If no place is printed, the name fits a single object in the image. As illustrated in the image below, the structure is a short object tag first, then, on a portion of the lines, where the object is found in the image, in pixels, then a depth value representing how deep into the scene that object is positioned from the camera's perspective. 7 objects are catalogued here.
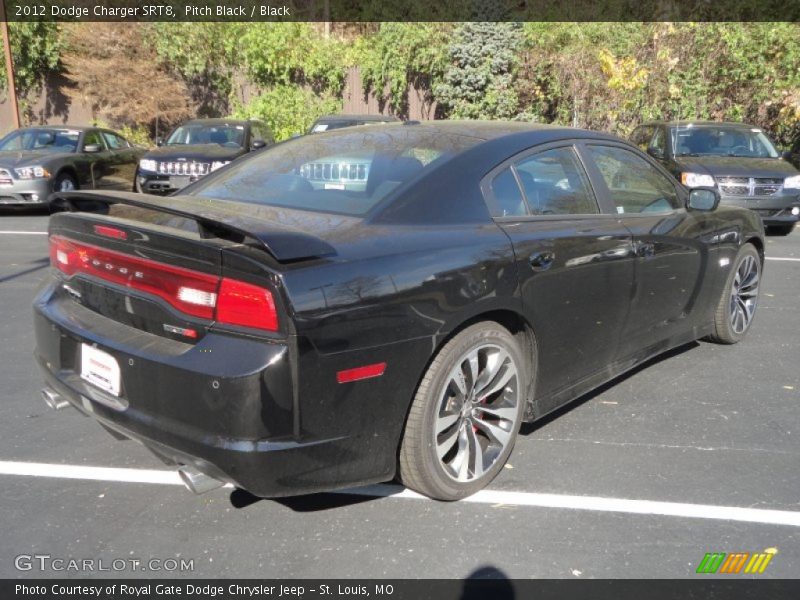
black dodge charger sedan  2.42
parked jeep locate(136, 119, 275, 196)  11.23
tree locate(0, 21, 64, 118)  21.45
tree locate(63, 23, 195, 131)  20.38
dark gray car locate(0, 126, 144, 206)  11.27
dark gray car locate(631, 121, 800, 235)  9.90
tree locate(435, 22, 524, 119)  18.97
